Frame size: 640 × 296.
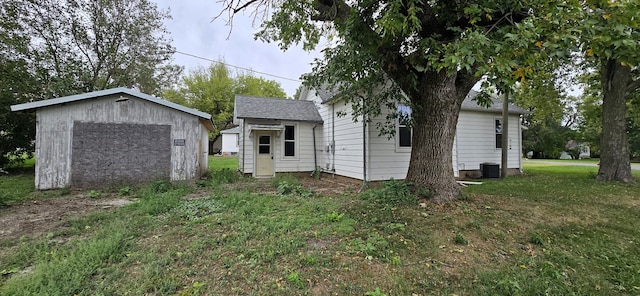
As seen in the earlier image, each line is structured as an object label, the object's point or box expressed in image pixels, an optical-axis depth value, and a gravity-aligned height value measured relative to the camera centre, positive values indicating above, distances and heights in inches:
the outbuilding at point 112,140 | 295.1 +11.4
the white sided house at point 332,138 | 350.6 +18.5
